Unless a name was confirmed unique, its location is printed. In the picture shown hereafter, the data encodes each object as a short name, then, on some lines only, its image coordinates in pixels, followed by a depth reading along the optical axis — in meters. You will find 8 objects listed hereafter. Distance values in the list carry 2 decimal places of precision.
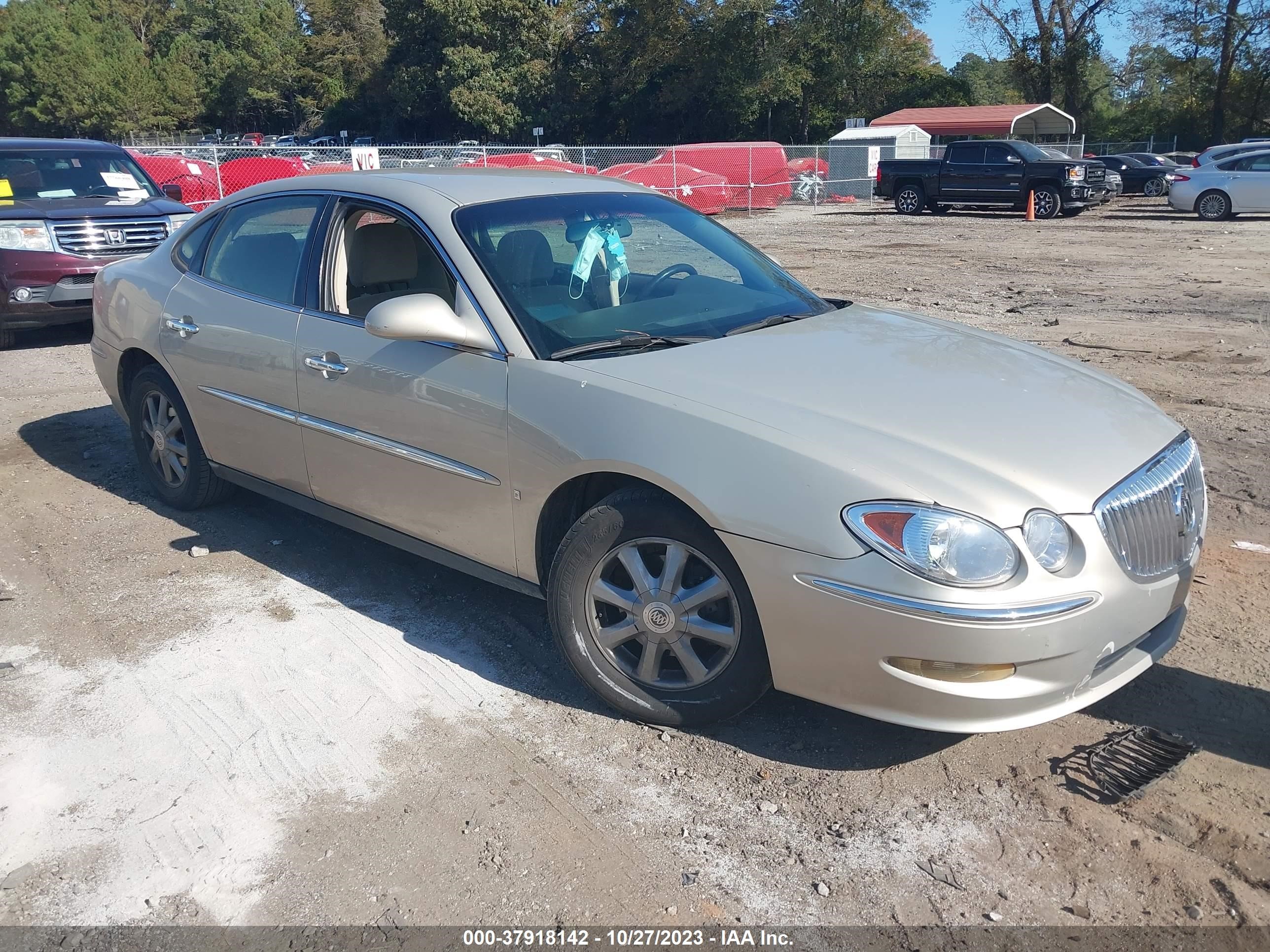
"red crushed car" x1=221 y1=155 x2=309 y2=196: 20.58
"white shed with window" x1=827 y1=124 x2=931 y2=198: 33.16
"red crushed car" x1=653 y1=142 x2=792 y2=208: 28.36
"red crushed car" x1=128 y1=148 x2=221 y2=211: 19.78
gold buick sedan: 2.91
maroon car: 9.66
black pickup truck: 25.05
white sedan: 22.47
